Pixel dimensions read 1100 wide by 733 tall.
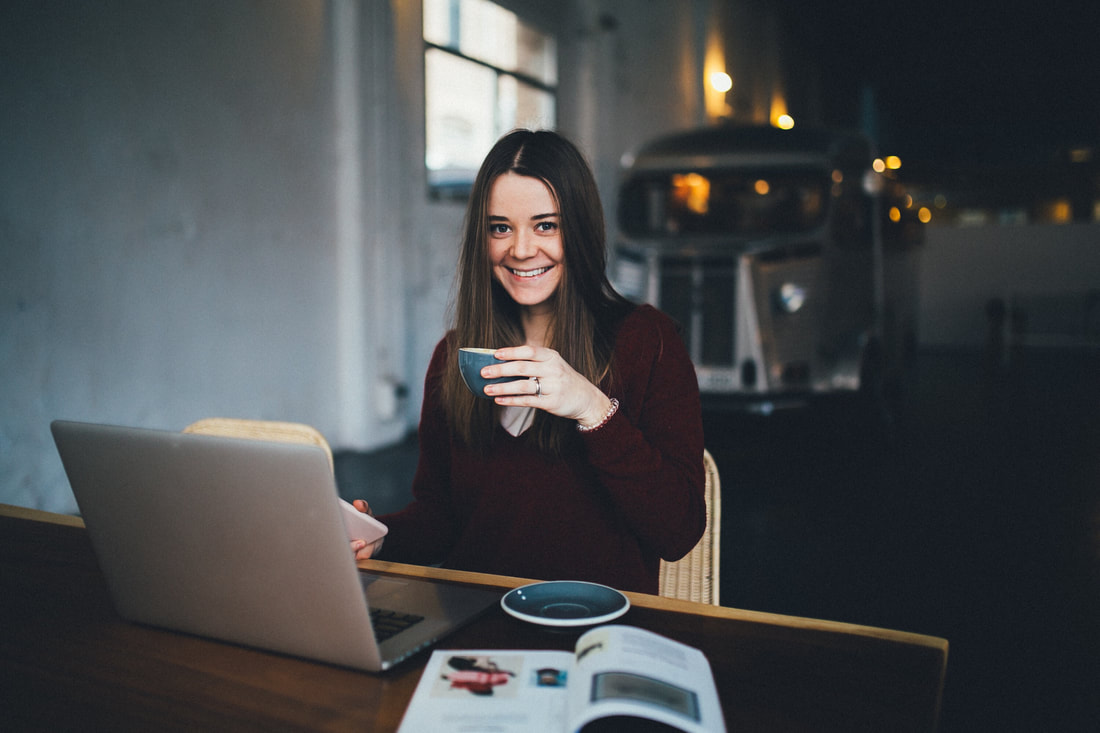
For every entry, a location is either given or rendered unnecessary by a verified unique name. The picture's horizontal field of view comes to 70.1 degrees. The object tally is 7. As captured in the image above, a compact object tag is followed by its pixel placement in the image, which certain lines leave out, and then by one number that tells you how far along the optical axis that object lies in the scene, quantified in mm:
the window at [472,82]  5379
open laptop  693
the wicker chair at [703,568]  1289
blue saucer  820
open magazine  599
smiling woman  1261
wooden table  672
